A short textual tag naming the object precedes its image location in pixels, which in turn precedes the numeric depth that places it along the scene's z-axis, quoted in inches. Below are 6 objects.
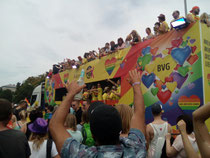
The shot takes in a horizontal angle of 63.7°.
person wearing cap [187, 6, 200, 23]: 174.9
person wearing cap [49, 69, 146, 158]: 38.8
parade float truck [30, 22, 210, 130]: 144.0
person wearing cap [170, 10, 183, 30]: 179.8
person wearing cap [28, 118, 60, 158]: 85.0
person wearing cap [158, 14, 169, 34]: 180.4
